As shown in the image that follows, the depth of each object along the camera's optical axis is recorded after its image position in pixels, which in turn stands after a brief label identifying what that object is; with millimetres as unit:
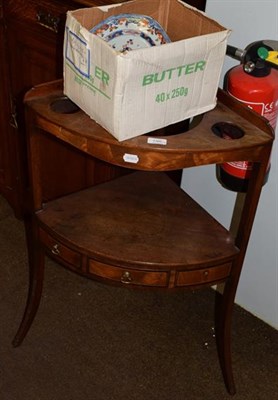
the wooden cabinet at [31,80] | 1720
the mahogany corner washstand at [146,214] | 1230
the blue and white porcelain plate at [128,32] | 1257
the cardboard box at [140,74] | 1132
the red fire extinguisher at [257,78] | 1372
